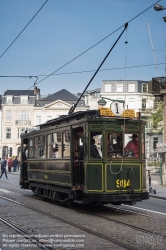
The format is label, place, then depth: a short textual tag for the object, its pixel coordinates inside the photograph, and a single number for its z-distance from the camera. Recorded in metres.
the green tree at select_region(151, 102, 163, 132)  52.94
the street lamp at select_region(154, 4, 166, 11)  21.70
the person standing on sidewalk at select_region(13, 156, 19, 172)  50.91
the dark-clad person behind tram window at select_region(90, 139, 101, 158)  13.24
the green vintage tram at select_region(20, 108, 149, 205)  13.05
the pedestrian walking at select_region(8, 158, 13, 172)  50.72
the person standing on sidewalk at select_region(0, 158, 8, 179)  35.52
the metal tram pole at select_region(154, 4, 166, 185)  28.32
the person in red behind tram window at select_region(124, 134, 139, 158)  13.49
